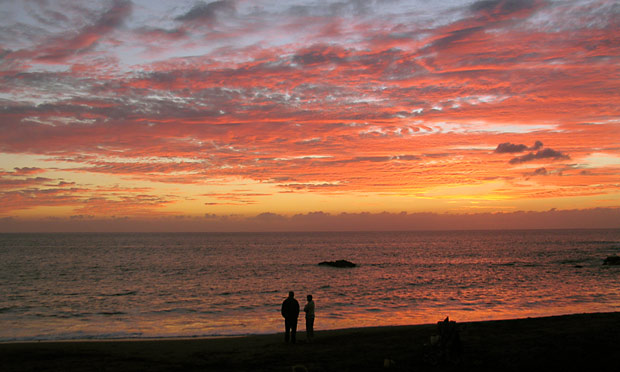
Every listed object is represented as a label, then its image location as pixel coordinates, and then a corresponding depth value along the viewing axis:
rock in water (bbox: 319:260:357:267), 71.56
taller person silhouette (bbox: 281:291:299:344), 17.91
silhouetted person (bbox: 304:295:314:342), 18.38
